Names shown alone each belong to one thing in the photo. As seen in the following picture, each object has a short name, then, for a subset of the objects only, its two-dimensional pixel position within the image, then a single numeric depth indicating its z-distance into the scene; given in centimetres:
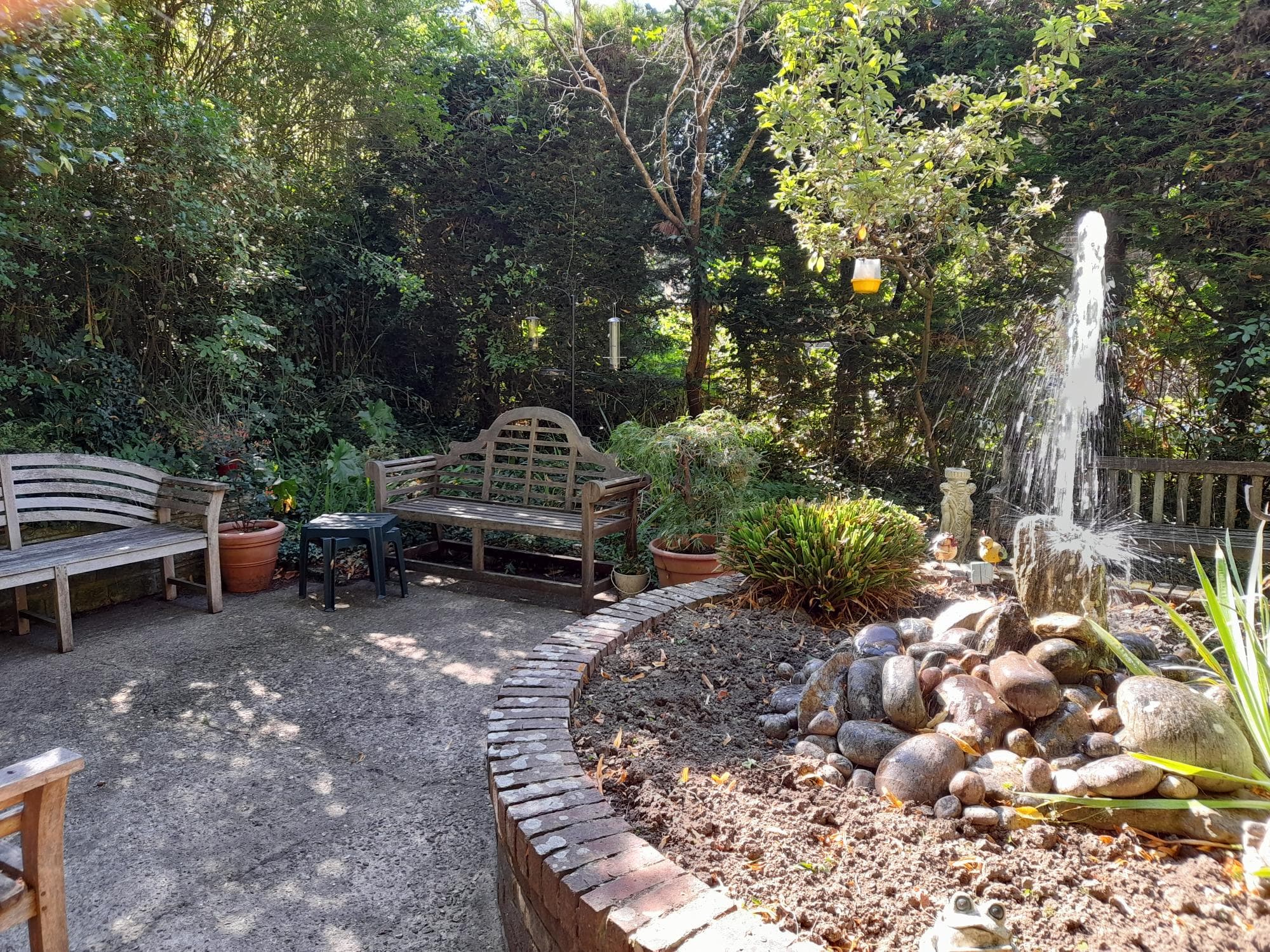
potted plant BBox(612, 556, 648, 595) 474
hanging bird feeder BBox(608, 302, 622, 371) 641
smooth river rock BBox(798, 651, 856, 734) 226
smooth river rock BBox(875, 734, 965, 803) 186
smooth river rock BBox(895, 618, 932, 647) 268
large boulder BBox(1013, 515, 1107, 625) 249
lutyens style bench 468
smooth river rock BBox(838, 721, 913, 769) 205
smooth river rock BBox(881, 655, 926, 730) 212
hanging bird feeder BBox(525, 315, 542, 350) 682
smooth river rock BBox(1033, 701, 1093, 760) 198
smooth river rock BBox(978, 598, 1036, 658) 231
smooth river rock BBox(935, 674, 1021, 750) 203
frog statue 120
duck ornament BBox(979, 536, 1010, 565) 309
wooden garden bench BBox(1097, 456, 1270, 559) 424
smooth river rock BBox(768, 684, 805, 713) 240
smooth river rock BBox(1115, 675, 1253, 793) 175
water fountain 557
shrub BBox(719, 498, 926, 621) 313
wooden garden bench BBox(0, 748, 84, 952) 150
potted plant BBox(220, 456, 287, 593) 480
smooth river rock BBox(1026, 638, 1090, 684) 220
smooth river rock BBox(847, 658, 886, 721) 221
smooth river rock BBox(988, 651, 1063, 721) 203
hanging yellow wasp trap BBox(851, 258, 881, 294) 518
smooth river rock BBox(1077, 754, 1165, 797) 174
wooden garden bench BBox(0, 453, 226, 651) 385
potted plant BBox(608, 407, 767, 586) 453
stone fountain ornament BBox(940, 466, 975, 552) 403
